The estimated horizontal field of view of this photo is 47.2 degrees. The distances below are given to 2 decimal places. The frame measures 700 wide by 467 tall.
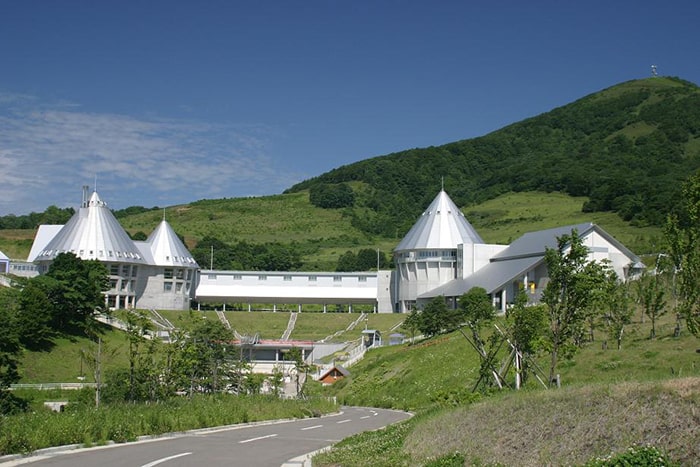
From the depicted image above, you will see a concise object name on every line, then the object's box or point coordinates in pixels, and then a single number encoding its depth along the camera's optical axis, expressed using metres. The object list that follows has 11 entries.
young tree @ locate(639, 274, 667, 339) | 34.53
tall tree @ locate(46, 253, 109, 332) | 61.16
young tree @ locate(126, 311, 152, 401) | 28.54
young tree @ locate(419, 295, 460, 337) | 57.91
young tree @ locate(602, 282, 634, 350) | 33.56
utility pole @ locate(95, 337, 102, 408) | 29.08
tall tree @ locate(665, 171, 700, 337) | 24.17
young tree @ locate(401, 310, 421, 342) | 60.02
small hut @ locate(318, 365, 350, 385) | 55.66
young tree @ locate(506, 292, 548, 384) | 22.20
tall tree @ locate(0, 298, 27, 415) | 32.26
